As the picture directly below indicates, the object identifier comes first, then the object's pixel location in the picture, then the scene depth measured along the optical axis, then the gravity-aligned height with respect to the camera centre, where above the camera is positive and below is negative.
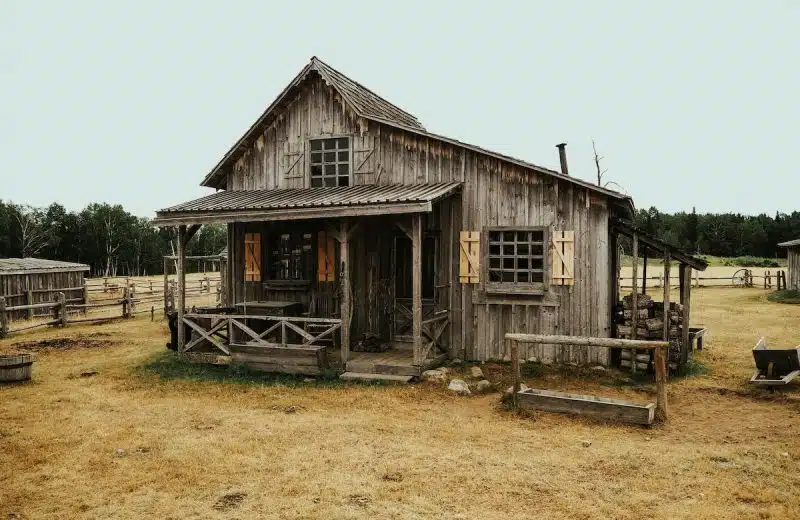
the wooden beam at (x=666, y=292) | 11.80 -0.55
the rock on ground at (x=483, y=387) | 10.71 -2.28
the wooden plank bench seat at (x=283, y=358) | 11.81 -1.90
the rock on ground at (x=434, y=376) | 11.24 -2.17
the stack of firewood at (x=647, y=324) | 11.77 -1.24
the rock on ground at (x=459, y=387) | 10.57 -2.25
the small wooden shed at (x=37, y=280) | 22.16 -0.38
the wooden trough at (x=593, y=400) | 8.44 -2.10
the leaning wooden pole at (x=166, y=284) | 22.44 -0.58
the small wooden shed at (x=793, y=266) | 29.33 -0.04
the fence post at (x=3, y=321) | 18.28 -1.62
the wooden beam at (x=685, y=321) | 12.09 -1.18
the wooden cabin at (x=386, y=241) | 12.09 +0.64
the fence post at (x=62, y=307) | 20.84 -1.36
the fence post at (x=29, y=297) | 22.44 -1.03
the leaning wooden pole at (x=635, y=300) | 11.86 -0.71
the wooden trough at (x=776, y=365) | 10.27 -1.86
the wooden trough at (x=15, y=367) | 11.52 -1.98
